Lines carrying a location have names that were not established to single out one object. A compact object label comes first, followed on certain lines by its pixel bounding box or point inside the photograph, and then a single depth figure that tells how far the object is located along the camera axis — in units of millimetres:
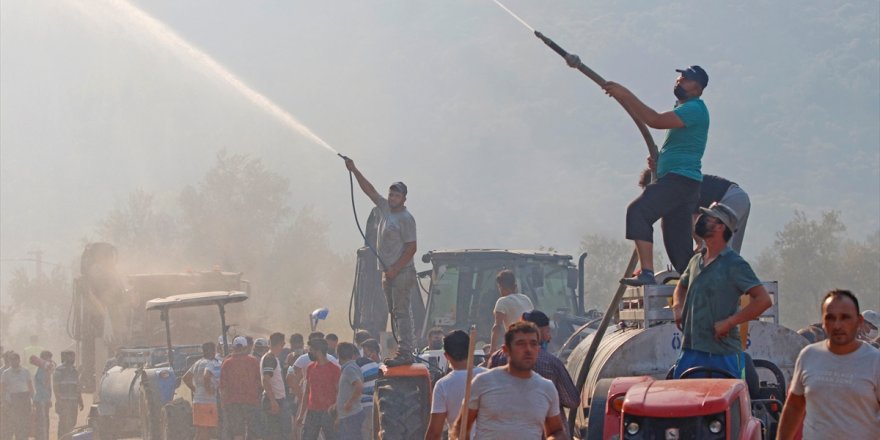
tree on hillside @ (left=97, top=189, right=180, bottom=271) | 94625
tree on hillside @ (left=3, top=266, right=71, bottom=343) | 104938
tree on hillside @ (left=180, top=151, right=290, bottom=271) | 97500
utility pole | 102550
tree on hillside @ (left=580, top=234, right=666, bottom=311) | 97312
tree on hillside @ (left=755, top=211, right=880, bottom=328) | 84188
